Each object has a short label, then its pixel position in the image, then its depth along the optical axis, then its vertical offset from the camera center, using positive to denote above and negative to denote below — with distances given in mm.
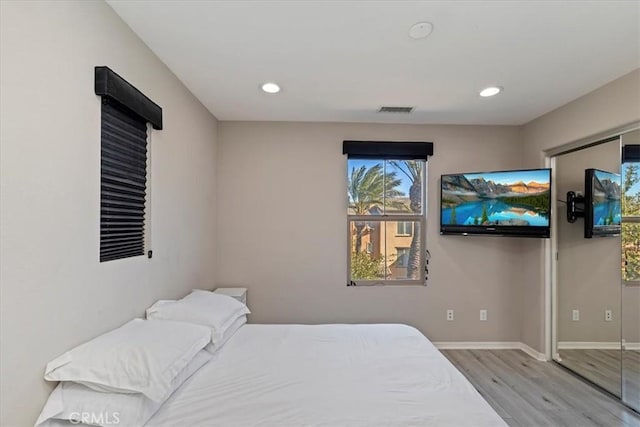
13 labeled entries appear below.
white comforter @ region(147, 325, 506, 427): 1344 -885
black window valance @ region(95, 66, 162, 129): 1573 +666
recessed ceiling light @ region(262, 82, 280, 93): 2613 +1096
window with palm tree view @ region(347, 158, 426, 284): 3693 -36
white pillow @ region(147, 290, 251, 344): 1997 -665
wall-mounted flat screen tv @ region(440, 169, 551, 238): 3102 +140
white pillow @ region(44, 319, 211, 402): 1271 -649
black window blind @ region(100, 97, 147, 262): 1678 +186
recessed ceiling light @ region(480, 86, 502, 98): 2686 +1108
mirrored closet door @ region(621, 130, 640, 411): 2475 -441
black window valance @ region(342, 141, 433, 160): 3574 +772
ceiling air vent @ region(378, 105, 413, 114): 3162 +1092
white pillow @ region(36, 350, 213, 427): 1233 -786
